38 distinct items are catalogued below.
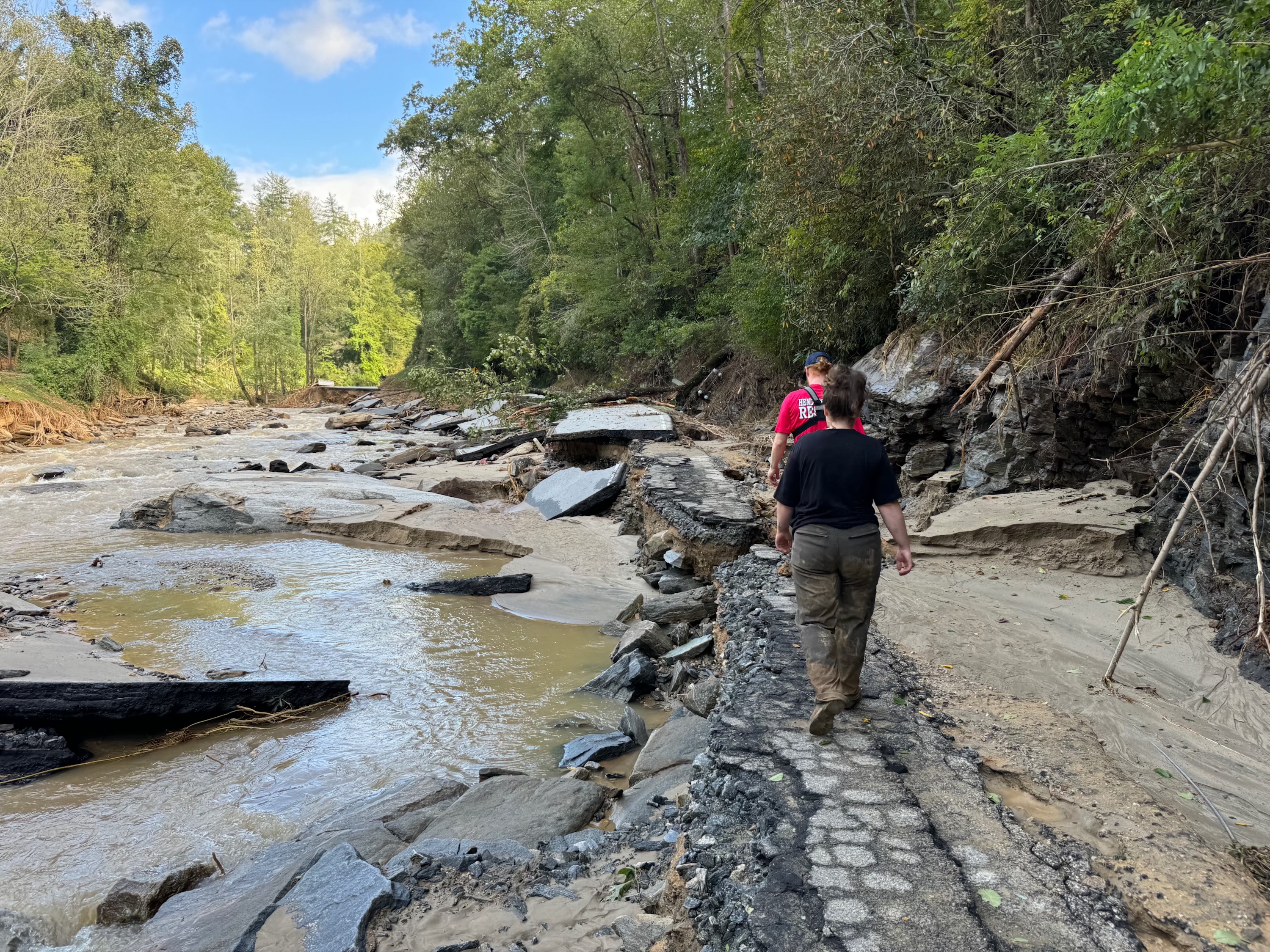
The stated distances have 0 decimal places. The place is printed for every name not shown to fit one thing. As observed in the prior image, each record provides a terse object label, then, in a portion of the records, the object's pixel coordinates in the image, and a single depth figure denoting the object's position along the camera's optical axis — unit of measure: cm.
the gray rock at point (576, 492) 1224
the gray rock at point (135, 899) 358
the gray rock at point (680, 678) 630
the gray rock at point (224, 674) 618
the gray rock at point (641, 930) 276
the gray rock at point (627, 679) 628
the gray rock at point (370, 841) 387
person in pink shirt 588
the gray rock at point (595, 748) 512
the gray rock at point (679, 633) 726
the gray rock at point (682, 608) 763
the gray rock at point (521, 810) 404
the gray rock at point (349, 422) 2909
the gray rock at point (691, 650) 670
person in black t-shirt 370
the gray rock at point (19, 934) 340
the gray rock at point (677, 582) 869
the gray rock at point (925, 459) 966
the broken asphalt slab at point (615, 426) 1467
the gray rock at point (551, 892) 323
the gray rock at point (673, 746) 466
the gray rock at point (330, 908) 301
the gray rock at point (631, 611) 812
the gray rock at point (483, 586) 899
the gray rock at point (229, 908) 324
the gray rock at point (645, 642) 688
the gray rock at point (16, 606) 748
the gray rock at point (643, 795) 400
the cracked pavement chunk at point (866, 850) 237
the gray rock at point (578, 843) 363
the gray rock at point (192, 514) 1185
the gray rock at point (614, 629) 784
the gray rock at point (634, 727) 542
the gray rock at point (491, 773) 495
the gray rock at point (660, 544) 938
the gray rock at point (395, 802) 429
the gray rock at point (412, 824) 409
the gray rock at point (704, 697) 538
